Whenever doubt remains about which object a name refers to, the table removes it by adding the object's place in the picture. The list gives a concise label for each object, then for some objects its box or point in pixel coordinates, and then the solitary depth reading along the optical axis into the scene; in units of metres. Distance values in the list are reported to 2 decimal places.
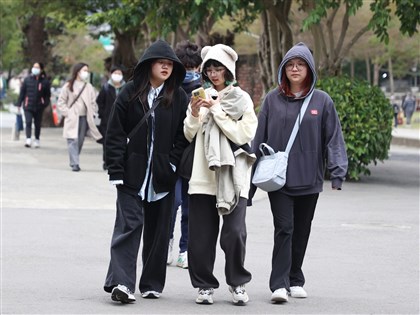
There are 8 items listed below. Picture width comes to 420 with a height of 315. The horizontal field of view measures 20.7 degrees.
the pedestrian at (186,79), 9.29
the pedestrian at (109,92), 17.95
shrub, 18.09
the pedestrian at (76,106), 18.69
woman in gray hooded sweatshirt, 8.20
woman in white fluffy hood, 7.89
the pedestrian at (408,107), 52.51
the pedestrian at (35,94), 23.70
